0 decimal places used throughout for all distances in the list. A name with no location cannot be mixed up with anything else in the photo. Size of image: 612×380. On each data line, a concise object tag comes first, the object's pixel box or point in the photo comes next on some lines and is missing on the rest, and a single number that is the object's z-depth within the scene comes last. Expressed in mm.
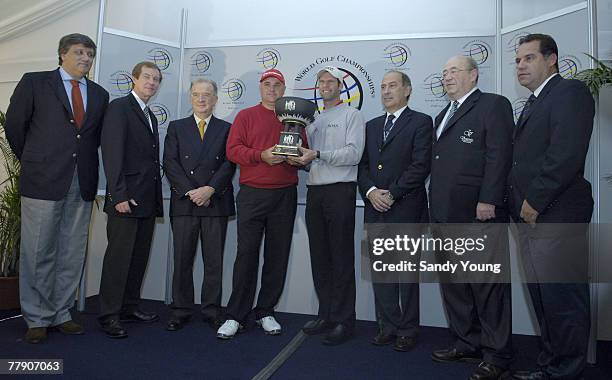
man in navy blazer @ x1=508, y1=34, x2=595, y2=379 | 2055
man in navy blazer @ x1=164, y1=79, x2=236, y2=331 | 3045
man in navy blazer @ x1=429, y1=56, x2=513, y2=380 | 2297
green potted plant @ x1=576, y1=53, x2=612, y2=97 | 2500
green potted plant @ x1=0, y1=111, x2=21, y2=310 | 3420
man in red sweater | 2850
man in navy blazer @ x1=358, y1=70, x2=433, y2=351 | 2668
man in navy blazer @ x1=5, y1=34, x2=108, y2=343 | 2656
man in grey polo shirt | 2770
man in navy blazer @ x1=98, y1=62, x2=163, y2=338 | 2766
